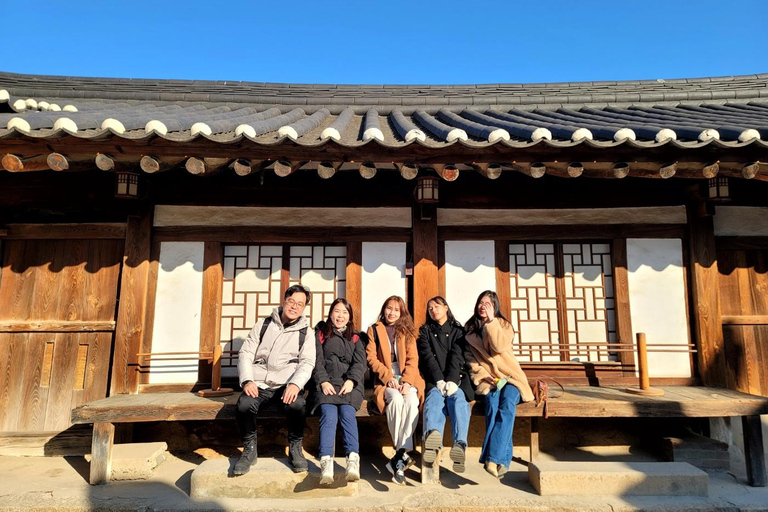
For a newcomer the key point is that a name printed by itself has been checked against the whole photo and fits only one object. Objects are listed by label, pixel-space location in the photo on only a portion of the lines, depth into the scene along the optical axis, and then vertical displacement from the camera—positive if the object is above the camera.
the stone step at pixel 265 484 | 3.84 -1.41
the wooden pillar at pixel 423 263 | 5.35 +0.59
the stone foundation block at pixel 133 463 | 4.38 -1.41
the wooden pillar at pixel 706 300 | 5.28 +0.17
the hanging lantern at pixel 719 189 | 4.94 +1.34
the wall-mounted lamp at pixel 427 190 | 5.08 +1.37
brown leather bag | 4.35 -0.77
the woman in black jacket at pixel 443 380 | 3.90 -0.62
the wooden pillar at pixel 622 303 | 5.36 +0.13
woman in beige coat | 4.13 -0.59
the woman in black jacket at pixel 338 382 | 3.85 -0.62
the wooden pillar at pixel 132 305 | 5.16 +0.09
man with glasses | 4.03 -0.51
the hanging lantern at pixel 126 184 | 5.01 +1.39
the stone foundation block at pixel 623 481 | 3.80 -1.37
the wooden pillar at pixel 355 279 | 5.40 +0.40
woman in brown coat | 4.07 -0.58
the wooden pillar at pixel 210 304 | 5.29 +0.11
